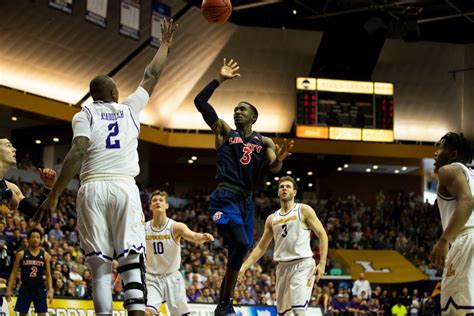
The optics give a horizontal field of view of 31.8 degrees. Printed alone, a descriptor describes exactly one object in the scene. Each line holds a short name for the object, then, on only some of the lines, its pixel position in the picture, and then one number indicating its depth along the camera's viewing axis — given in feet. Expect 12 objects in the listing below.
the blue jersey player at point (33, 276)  49.90
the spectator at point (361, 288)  98.60
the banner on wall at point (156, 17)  105.40
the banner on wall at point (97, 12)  96.61
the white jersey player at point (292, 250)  40.22
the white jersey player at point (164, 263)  40.81
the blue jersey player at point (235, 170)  34.78
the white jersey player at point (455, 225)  24.07
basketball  38.37
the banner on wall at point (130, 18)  101.65
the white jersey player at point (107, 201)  25.84
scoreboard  105.40
